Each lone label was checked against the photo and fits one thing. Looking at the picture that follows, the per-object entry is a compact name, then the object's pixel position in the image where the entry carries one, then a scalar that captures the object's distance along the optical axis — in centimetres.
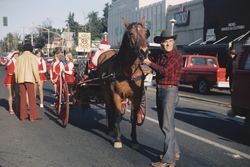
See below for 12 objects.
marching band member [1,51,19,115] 914
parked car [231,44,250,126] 655
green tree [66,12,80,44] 9089
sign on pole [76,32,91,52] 1659
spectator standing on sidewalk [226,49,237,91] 1088
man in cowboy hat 468
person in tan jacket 805
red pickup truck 1498
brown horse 515
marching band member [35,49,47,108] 1069
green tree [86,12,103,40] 7731
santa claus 753
